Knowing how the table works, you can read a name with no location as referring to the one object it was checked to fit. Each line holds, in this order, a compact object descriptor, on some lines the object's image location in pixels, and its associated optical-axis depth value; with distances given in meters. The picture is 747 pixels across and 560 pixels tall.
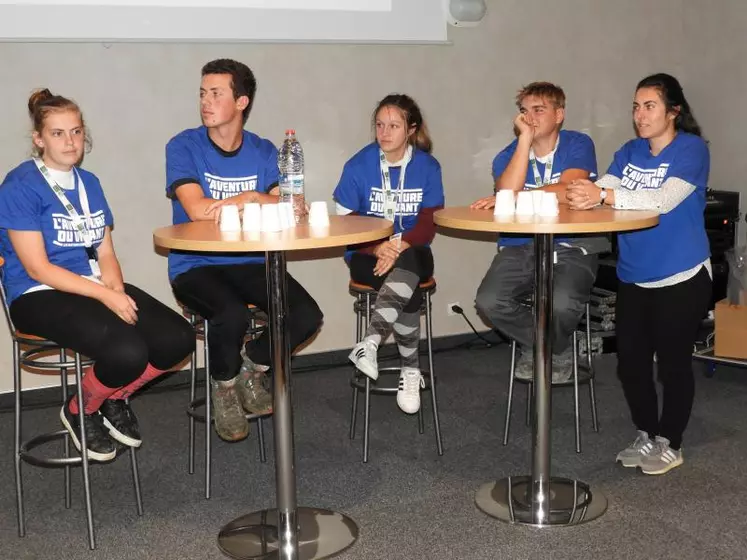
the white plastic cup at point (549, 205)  2.69
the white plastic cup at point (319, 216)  2.53
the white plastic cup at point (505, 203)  2.73
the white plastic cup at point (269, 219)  2.39
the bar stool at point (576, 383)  3.33
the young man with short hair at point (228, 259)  2.93
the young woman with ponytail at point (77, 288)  2.61
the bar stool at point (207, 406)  2.96
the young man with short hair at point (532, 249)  3.36
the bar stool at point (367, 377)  3.23
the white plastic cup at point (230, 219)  2.46
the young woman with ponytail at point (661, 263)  2.92
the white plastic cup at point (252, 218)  2.43
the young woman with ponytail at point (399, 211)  3.25
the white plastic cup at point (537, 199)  2.70
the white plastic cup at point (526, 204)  2.71
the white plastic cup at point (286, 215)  2.44
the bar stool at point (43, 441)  2.60
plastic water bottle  2.85
